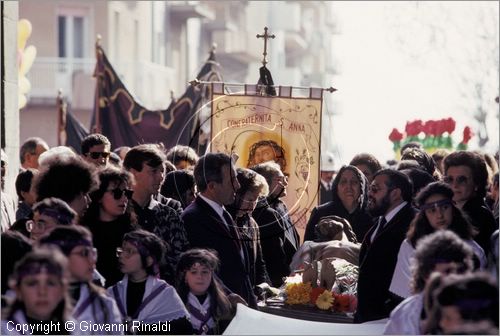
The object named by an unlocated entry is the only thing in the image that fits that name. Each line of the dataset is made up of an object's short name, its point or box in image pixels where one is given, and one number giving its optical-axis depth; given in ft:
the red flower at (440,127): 103.87
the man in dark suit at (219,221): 49.51
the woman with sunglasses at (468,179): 50.46
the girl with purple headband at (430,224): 43.41
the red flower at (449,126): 103.20
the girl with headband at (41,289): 32.78
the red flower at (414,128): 107.38
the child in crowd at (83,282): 36.70
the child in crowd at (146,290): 42.13
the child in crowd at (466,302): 31.17
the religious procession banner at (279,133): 60.34
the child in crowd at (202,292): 45.81
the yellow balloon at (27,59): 93.21
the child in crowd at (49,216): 40.45
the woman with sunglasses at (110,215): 45.22
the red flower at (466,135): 99.23
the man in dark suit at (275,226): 58.01
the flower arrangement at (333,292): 52.65
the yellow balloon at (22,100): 89.65
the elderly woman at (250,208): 54.17
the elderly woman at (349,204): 61.48
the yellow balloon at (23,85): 91.13
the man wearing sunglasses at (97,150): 57.16
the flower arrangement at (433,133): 103.30
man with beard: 46.85
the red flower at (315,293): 53.07
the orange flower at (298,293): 53.22
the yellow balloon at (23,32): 92.29
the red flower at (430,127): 105.10
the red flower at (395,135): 113.46
